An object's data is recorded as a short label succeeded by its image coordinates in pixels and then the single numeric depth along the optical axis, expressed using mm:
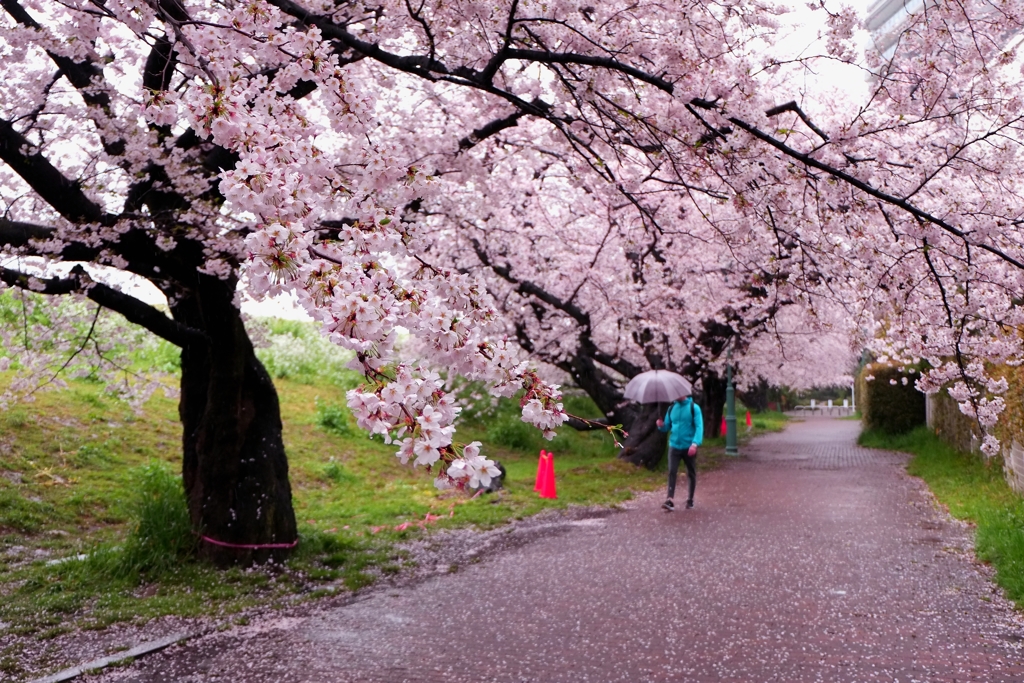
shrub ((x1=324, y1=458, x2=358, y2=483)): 16109
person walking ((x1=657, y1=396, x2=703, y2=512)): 12055
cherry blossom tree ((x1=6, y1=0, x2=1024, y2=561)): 3066
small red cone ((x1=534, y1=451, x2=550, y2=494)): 13930
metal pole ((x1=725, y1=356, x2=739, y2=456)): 21945
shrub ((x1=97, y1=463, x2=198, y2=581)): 7938
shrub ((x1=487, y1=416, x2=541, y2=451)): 22156
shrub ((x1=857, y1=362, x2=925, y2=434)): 24656
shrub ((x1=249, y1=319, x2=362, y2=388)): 23641
